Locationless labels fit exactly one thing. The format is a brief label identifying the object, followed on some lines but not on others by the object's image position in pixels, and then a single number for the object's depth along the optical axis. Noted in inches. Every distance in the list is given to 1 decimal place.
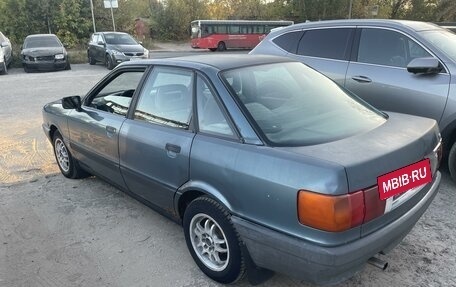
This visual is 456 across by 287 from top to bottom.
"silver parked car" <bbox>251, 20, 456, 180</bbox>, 166.4
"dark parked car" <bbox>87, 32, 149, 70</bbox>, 705.6
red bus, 1240.4
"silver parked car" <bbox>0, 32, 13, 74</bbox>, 658.2
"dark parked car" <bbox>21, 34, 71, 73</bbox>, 685.9
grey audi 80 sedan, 85.8
